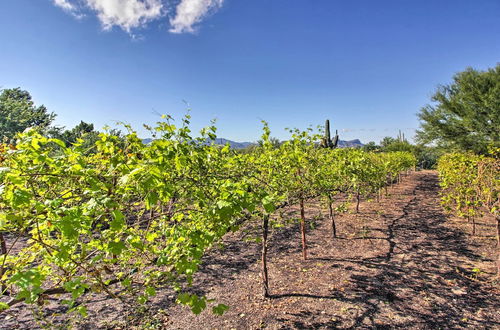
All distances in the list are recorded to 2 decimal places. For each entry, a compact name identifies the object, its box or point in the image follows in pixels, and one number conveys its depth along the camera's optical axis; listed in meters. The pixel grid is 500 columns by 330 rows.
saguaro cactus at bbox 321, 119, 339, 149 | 32.62
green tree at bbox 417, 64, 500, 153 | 20.20
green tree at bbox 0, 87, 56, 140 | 13.70
